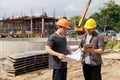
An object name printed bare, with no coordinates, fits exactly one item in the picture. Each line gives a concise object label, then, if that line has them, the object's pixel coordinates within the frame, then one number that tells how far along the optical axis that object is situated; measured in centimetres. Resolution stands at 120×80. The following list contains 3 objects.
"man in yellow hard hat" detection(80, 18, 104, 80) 272
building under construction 2464
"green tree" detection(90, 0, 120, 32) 2797
